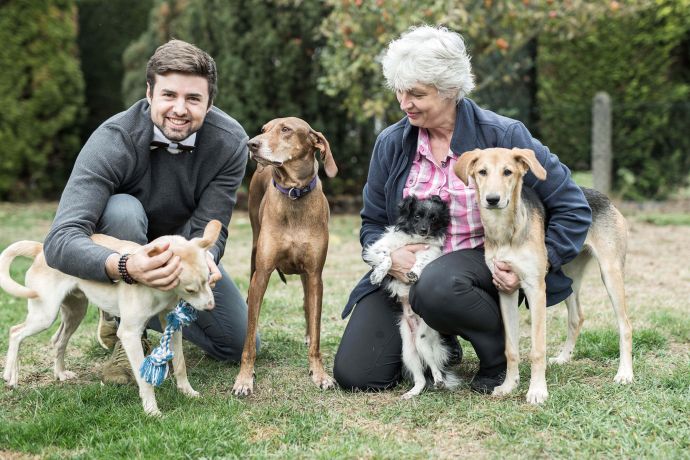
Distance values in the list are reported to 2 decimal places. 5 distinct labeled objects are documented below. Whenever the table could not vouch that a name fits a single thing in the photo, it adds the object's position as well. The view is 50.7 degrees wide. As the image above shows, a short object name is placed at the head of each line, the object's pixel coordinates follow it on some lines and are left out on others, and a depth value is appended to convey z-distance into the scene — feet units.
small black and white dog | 12.92
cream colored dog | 10.89
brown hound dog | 13.37
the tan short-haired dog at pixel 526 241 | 11.51
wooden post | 35.68
